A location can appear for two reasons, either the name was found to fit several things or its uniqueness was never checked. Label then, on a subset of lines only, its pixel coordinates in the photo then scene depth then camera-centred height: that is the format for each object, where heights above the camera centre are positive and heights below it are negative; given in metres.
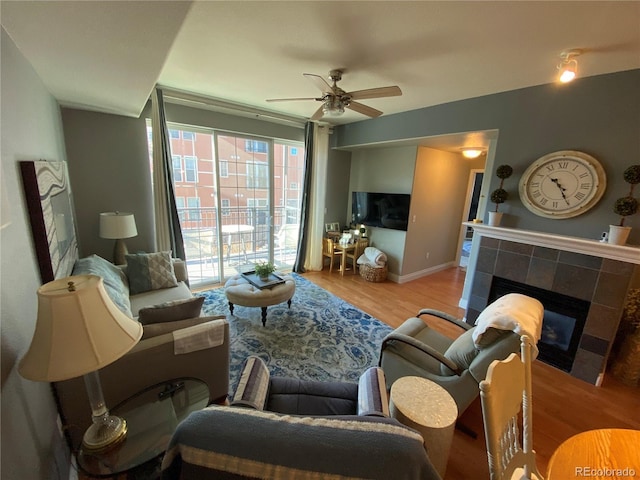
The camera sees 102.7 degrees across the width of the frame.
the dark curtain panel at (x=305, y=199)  4.32 -0.16
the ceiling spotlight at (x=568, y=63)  1.81 +1.02
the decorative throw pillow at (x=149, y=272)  2.69 -0.96
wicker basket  4.40 -1.35
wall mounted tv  4.23 -0.27
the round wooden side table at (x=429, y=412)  1.20 -1.04
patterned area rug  2.33 -1.56
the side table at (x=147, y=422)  1.10 -1.21
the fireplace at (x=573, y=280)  2.18 -0.72
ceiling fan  2.05 +0.80
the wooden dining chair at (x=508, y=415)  0.91 -0.81
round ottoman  2.78 -1.16
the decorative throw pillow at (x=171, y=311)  1.68 -0.85
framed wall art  1.35 -0.23
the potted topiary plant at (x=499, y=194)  2.70 +0.07
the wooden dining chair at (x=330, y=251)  4.72 -1.10
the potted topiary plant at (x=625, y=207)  2.01 +0.00
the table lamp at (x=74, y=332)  0.88 -0.56
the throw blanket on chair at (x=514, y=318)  1.43 -0.67
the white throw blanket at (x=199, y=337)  1.58 -0.96
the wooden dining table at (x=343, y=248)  4.61 -1.01
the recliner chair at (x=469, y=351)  1.46 -0.97
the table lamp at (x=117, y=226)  2.69 -0.48
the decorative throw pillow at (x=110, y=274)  2.03 -0.86
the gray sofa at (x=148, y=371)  1.40 -1.13
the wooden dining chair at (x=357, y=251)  4.77 -1.08
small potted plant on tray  3.05 -0.98
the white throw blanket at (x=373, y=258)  4.42 -1.11
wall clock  2.26 +0.18
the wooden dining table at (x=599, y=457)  0.86 -0.88
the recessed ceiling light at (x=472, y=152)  4.18 +0.76
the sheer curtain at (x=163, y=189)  3.01 -0.08
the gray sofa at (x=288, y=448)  0.65 -0.67
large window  3.64 -0.17
